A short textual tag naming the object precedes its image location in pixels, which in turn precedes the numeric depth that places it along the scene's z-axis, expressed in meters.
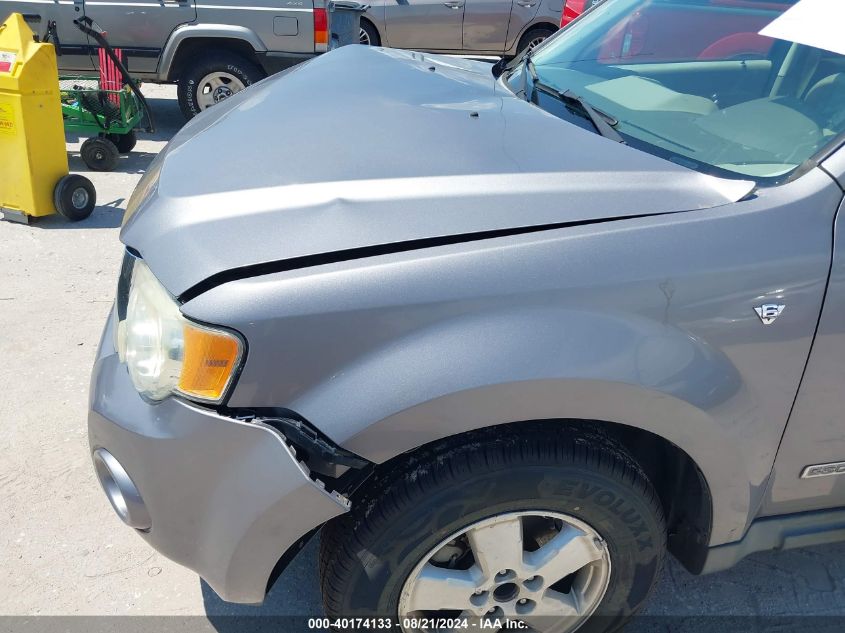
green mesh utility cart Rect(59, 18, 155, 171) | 6.05
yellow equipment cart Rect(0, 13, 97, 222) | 4.68
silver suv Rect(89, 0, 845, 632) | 1.57
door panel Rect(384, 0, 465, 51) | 9.15
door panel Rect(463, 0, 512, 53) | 9.25
